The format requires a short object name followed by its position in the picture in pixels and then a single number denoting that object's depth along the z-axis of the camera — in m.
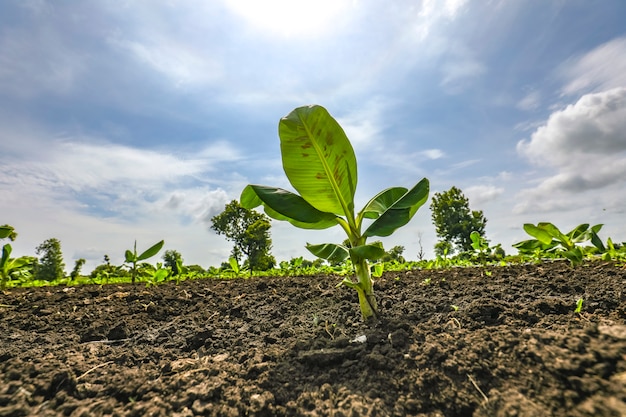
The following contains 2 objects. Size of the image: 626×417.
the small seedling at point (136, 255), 4.62
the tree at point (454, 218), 21.92
